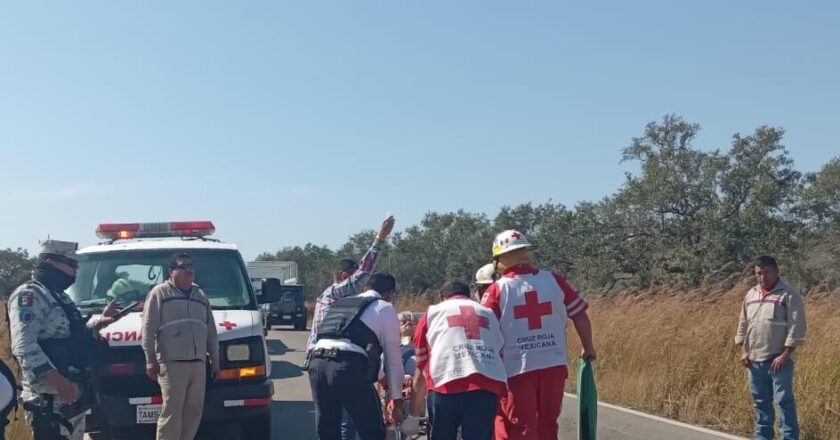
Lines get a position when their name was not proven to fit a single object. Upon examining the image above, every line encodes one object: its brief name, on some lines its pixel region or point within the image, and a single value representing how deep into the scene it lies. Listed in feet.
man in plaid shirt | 25.12
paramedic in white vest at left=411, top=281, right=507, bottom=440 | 18.51
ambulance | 25.18
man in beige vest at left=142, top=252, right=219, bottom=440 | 23.27
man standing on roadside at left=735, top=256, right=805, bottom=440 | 27.14
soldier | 20.94
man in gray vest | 20.26
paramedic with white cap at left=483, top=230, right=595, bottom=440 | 19.61
